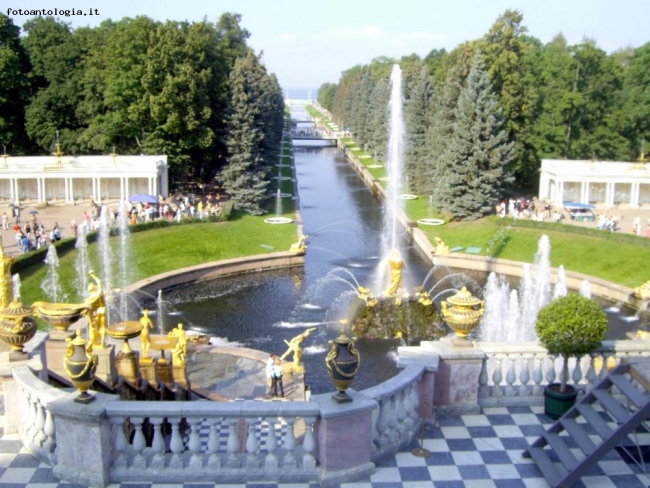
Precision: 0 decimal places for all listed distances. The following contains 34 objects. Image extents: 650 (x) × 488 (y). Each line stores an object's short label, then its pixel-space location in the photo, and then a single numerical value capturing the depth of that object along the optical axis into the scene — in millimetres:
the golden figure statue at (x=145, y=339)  17422
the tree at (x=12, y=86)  53562
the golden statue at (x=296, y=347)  20141
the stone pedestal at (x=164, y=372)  17719
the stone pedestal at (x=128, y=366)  15539
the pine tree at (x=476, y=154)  44938
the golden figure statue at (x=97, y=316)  15258
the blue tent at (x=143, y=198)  46109
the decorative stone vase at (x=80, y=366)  8320
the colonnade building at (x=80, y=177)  50541
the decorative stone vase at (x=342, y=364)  8484
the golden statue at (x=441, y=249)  38344
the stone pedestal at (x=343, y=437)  8555
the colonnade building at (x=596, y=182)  51250
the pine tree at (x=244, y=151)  47562
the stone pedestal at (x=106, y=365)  13656
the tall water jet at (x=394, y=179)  38656
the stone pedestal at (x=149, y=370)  17203
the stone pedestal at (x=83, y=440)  8406
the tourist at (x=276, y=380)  18297
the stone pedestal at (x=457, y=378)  10555
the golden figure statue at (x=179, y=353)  18094
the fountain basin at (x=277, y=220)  45869
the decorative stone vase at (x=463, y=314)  10422
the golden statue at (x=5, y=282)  13320
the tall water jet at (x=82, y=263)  32088
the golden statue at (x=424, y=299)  26578
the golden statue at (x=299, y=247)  38000
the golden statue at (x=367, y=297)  26656
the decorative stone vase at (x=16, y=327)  10398
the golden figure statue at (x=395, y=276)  26891
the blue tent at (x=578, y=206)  47281
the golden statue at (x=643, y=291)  30203
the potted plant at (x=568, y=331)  10141
